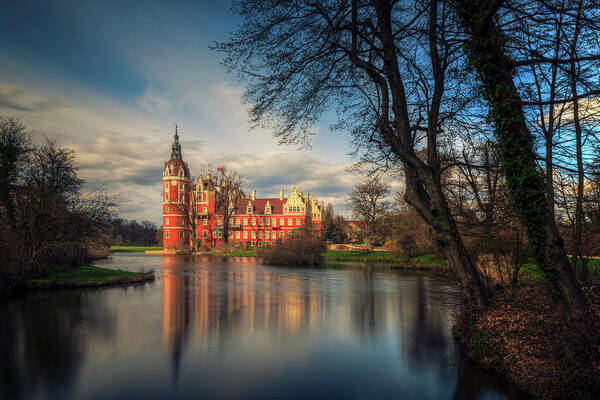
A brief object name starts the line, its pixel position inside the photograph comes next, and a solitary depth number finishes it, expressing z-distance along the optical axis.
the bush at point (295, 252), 35.72
